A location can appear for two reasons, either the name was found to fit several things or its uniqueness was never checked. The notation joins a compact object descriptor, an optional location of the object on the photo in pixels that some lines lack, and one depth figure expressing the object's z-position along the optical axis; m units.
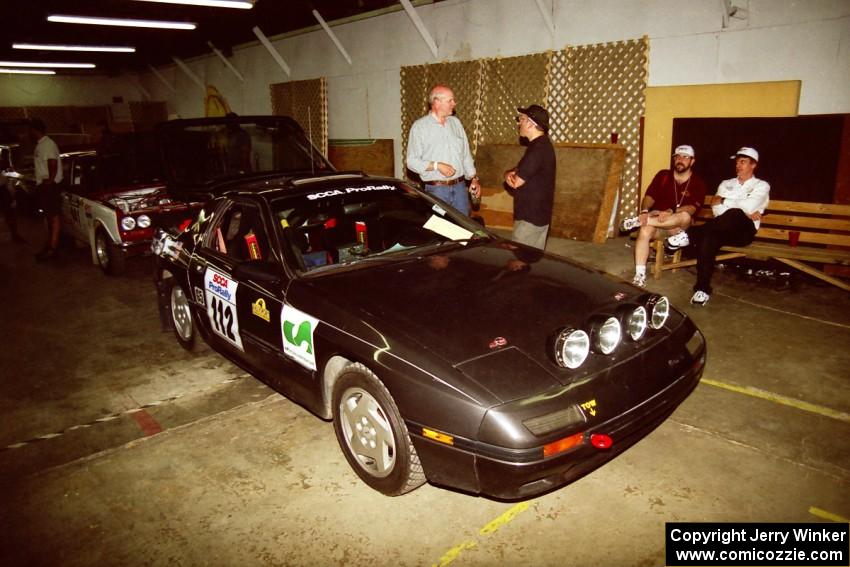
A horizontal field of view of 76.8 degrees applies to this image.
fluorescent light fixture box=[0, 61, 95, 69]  16.58
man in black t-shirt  4.40
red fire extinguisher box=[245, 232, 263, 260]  3.32
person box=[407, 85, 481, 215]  5.35
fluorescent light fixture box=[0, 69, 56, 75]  18.84
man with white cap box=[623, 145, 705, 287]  5.64
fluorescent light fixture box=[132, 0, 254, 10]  8.97
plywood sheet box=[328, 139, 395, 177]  11.82
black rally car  2.13
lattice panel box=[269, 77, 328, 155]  13.11
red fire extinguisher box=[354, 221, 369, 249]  3.50
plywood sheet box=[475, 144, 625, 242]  7.70
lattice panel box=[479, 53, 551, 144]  8.62
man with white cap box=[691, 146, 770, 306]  5.19
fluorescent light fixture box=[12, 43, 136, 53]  13.66
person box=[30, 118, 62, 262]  7.59
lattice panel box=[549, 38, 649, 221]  7.54
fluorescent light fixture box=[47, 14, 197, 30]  10.15
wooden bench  5.26
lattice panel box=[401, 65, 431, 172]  10.59
